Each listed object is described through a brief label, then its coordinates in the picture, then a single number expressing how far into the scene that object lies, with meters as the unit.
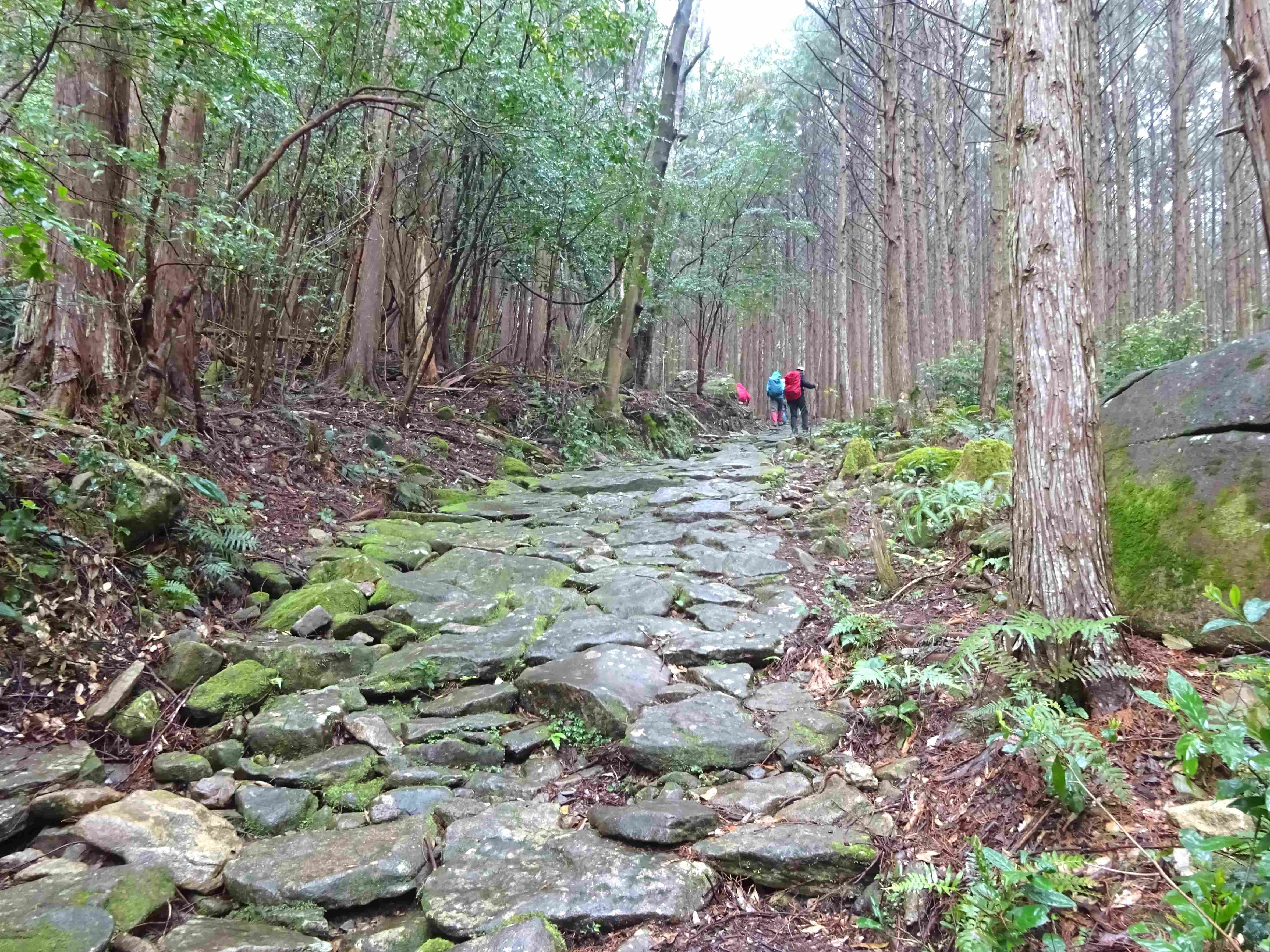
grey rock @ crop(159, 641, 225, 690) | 3.75
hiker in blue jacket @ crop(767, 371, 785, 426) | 20.75
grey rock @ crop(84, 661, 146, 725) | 3.38
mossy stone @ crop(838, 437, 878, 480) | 8.96
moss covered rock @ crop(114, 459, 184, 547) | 4.33
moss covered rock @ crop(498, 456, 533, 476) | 10.42
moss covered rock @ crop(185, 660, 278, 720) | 3.61
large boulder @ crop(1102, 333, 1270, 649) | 3.18
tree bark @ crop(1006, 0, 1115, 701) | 2.96
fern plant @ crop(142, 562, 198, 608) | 4.23
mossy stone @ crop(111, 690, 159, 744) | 3.37
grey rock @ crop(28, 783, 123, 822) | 2.76
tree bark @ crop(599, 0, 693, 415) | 13.97
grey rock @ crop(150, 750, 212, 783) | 3.17
